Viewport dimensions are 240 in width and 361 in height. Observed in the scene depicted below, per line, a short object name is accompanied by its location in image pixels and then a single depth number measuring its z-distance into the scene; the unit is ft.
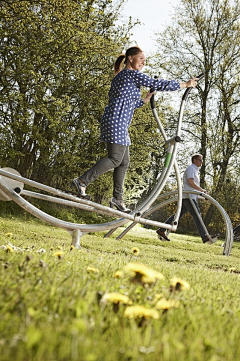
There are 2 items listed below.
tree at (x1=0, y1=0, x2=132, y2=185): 34.65
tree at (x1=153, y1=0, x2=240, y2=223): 68.59
